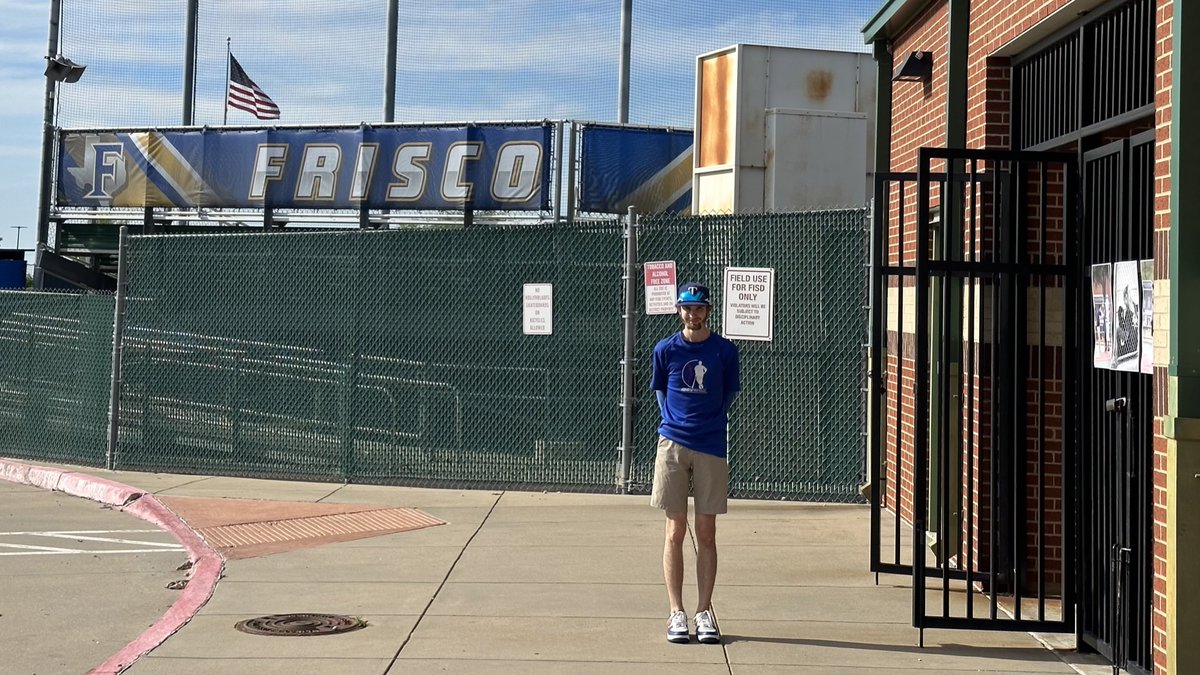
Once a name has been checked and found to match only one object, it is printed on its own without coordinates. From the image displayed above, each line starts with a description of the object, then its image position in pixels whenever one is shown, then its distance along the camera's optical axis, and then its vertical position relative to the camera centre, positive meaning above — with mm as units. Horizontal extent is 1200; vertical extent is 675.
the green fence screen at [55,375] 14828 -38
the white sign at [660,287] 11922 +813
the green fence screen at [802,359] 11406 +232
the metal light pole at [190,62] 25031 +5550
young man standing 7199 -279
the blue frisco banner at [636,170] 20016 +3014
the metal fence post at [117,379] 14375 -59
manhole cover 7324 -1288
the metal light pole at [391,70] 23109 +5036
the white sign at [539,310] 12438 +625
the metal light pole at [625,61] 21688 +5036
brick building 5730 +304
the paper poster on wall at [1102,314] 6390 +361
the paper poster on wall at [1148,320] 5961 +313
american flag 24797 +4800
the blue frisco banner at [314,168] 20094 +3117
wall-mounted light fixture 9820 +2215
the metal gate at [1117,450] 6238 -251
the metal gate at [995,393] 6930 -10
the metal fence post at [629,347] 12148 +309
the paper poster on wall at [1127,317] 6086 +333
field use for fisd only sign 11523 +672
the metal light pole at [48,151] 21859 +3470
